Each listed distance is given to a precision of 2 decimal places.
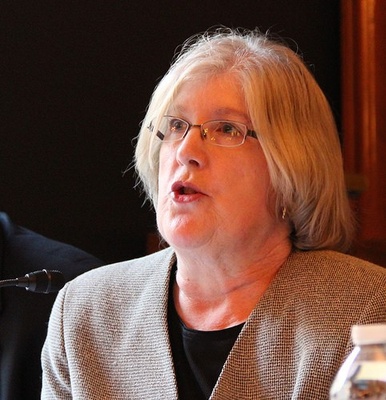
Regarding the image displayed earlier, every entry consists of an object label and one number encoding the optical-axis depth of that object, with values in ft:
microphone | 13.37
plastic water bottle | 12.05
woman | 13.30
